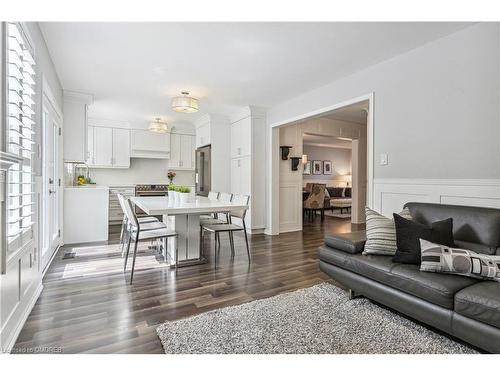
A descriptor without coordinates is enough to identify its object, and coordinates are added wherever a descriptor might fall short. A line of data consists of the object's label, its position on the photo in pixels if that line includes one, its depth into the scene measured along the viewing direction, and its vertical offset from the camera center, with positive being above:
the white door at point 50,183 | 3.26 +0.00
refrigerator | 6.09 +0.29
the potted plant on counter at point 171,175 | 7.33 +0.23
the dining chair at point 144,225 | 3.31 -0.51
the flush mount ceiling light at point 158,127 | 5.43 +1.10
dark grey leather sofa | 1.53 -0.63
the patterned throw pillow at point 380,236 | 2.22 -0.42
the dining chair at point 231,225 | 3.48 -0.55
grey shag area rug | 1.67 -0.97
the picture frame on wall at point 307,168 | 10.03 +0.59
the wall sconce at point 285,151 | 5.49 +0.65
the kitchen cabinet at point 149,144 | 6.72 +0.95
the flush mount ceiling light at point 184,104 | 3.87 +1.11
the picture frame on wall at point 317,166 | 10.25 +0.66
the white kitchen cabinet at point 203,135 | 6.05 +1.10
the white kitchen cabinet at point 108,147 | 6.31 +0.83
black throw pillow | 2.04 -0.38
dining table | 3.23 -0.60
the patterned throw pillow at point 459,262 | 1.76 -0.50
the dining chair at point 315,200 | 7.31 -0.41
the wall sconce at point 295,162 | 5.61 +0.45
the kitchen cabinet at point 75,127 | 4.33 +0.88
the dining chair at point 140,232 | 2.93 -0.53
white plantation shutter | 1.66 +0.40
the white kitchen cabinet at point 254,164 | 5.30 +0.39
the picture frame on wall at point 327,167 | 10.49 +0.65
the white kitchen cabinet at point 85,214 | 4.38 -0.49
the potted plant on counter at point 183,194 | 3.58 -0.13
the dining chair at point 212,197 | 4.25 -0.22
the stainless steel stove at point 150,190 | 6.71 -0.16
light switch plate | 3.20 +0.29
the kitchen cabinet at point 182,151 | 7.25 +0.84
